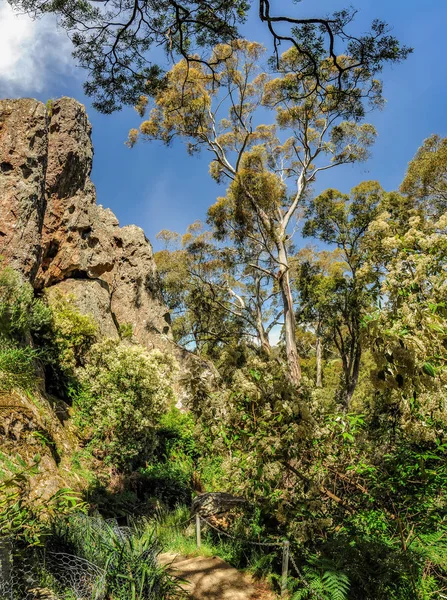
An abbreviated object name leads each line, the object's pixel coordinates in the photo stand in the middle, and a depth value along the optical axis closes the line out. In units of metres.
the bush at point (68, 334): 11.48
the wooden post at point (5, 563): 2.76
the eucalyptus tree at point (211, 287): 21.56
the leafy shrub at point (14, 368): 7.22
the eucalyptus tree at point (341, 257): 18.36
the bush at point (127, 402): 8.59
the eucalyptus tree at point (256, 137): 15.34
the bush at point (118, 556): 3.50
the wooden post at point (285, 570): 4.24
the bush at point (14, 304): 8.38
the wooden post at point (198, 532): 5.89
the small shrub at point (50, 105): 16.01
